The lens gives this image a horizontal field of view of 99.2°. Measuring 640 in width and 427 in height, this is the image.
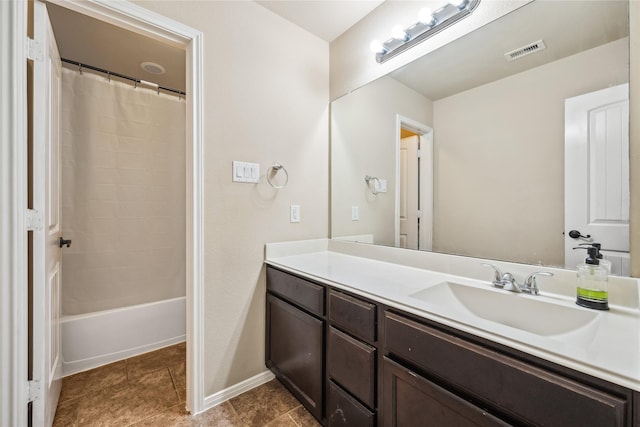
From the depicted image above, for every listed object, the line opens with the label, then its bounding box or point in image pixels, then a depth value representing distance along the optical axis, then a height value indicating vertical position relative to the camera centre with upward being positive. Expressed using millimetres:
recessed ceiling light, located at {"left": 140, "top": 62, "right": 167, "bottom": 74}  2174 +1184
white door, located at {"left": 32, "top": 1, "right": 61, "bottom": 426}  1173 +10
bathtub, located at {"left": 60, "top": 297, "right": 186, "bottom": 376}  1914 -932
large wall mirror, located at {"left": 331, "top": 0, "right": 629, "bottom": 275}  993 +335
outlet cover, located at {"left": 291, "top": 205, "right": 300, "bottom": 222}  1896 -3
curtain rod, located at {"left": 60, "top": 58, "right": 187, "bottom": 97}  2027 +1108
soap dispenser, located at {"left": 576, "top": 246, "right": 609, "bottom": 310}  896 -237
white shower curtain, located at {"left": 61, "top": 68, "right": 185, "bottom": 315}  2031 +153
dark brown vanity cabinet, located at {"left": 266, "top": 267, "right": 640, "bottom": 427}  621 -500
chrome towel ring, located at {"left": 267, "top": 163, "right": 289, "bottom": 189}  1776 +273
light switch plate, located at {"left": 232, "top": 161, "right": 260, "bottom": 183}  1637 +249
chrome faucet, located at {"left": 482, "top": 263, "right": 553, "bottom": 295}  1039 -278
